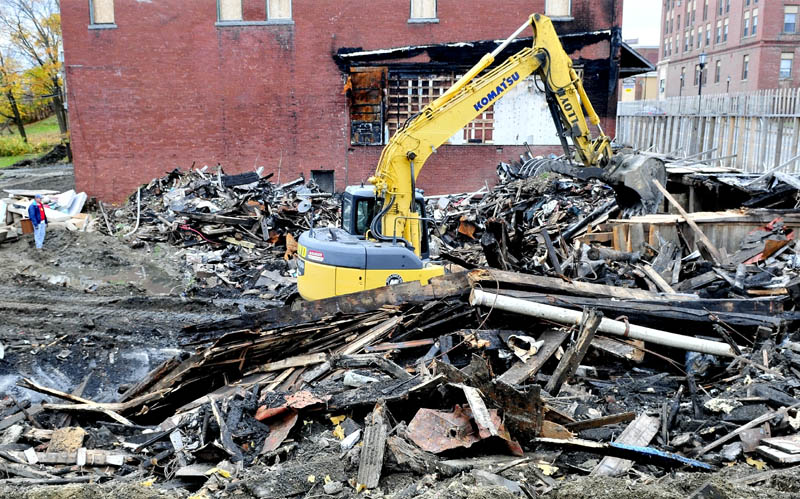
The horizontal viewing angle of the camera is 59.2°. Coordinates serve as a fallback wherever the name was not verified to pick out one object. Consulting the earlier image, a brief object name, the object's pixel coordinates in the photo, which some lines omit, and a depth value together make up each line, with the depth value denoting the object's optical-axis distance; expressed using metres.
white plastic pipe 8.51
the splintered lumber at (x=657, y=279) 10.79
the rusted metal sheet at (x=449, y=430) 6.38
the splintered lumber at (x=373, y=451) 5.97
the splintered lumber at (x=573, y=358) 7.73
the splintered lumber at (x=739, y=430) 6.53
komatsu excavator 10.45
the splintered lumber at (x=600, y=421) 6.86
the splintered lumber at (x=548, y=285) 9.16
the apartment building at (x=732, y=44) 52.69
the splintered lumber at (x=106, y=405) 8.51
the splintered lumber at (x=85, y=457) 7.20
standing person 18.50
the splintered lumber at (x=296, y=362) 8.52
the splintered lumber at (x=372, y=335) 8.68
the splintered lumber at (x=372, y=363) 7.92
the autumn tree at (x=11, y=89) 44.38
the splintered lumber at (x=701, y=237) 12.71
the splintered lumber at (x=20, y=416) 8.17
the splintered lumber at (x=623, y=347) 8.66
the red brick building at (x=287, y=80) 26.00
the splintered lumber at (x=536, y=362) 7.77
